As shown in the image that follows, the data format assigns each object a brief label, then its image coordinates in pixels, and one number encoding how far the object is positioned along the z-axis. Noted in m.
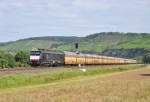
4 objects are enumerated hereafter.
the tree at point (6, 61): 87.61
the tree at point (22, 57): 103.45
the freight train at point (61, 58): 87.88
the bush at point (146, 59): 191.62
